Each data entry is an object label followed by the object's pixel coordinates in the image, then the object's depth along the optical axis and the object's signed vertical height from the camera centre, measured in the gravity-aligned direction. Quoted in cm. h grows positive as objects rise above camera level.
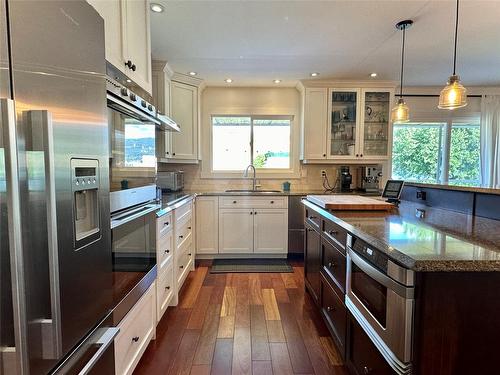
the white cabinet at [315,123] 382 +70
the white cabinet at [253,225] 366 -71
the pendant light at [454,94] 189 +55
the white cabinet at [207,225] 363 -71
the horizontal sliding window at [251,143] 420 +45
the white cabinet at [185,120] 358 +70
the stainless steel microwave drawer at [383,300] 95 -53
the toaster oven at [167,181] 332 -11
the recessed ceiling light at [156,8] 204 +125
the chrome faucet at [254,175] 416 -4
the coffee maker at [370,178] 401 -8
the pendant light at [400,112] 236 +56
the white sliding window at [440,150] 429 +36
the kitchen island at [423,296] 92 -45
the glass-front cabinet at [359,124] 383 +70
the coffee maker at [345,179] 400 -10
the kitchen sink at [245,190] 413 -27
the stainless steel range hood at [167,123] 191 +42
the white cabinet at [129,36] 123 +71
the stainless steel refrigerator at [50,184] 59 -3
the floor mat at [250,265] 336 -120
